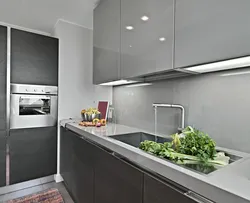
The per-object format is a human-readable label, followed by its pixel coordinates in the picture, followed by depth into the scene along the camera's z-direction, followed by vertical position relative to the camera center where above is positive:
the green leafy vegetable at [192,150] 0.83 -0.28
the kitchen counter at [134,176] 0.58 -0.36
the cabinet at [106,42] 1.63 +0.67
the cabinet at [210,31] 0.74 +0.38
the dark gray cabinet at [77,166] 1.39 -0.68
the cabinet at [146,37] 1.08 +0.50
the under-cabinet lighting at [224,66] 0.91 +0.24
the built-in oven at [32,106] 2.09 -0.08
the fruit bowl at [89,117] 2.02 -0.20
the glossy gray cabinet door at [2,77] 2.01 +0.28
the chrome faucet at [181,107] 1.35 -0.05
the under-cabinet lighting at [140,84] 1.77 +0.20
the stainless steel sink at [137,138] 1.45 -0.35
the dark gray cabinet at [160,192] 0.64 -0.40
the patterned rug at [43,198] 1.87 -1.18
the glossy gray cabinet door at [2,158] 2.00 -0.73
